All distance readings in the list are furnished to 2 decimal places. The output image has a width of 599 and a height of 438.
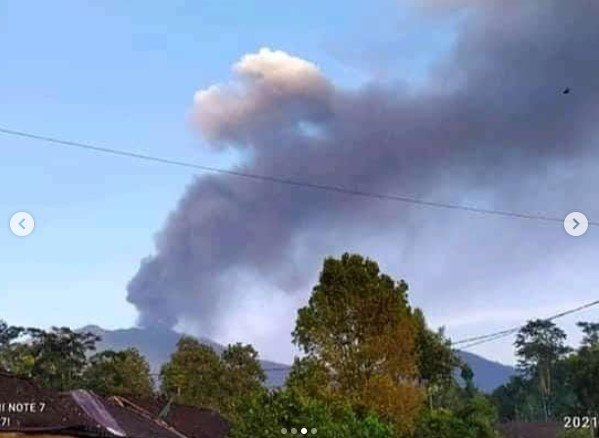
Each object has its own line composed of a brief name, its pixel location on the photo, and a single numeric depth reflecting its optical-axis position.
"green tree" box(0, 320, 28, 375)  90.31
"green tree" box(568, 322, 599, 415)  100.75
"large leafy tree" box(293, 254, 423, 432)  52.50
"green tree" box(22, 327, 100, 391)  95.31
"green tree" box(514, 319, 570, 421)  148.75
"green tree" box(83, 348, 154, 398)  79.81
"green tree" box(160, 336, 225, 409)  74.56
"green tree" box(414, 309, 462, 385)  71.69
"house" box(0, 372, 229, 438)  39.34
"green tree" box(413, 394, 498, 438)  64.12
